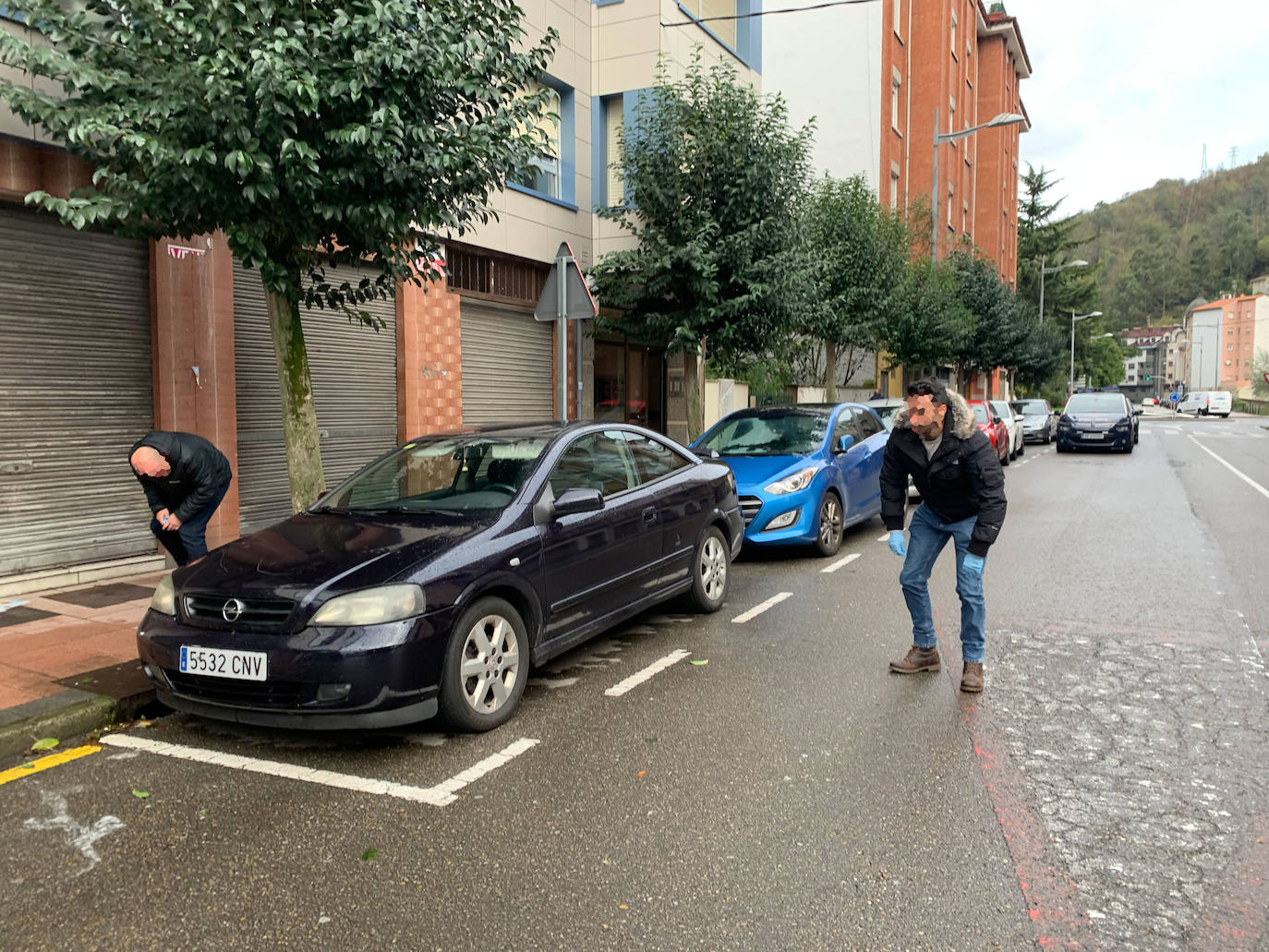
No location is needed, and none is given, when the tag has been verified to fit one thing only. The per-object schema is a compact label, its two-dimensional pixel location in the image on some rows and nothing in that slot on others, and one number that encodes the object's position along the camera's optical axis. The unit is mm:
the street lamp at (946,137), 21611
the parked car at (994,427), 18359
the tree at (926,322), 22109
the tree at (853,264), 17625
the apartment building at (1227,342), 125812
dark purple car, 4047
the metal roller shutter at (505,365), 12695
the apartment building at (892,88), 29484
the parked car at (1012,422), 23092
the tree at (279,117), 5566
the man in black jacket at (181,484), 5926
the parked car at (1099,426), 24906
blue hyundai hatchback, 8922
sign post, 8828
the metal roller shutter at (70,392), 7363
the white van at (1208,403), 72625
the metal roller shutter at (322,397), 9328
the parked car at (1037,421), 30797
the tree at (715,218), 12000
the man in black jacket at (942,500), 4891
